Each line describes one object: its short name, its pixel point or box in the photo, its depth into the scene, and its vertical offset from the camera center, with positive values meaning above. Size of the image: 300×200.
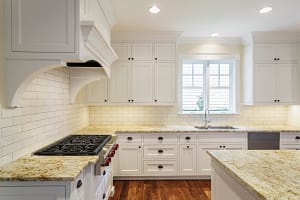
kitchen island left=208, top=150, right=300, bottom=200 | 0.90 -0.46
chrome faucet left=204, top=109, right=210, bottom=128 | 3.23 -0.30
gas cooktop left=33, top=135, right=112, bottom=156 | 1.48 -0.44
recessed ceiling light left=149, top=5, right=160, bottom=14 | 2.18 +1.19
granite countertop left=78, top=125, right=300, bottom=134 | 2.77 -0.46
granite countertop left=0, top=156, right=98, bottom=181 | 1.05 -0.46
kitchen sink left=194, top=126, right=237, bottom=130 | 3.11 -0.48
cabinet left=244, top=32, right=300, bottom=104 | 3.06 +0.53
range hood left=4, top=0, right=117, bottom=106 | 1.20 +0.44
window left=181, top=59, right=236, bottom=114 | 3.37 +0.30
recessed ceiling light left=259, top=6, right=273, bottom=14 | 2.20 +1.20
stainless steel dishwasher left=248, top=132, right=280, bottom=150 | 2.84 -0.64
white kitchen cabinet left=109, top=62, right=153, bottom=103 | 3.00 +0.31
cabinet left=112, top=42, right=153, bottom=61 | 3.00 +0.87
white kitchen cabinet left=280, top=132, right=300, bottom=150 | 2.83 -0.64
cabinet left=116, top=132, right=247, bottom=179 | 2.81 -0.83
